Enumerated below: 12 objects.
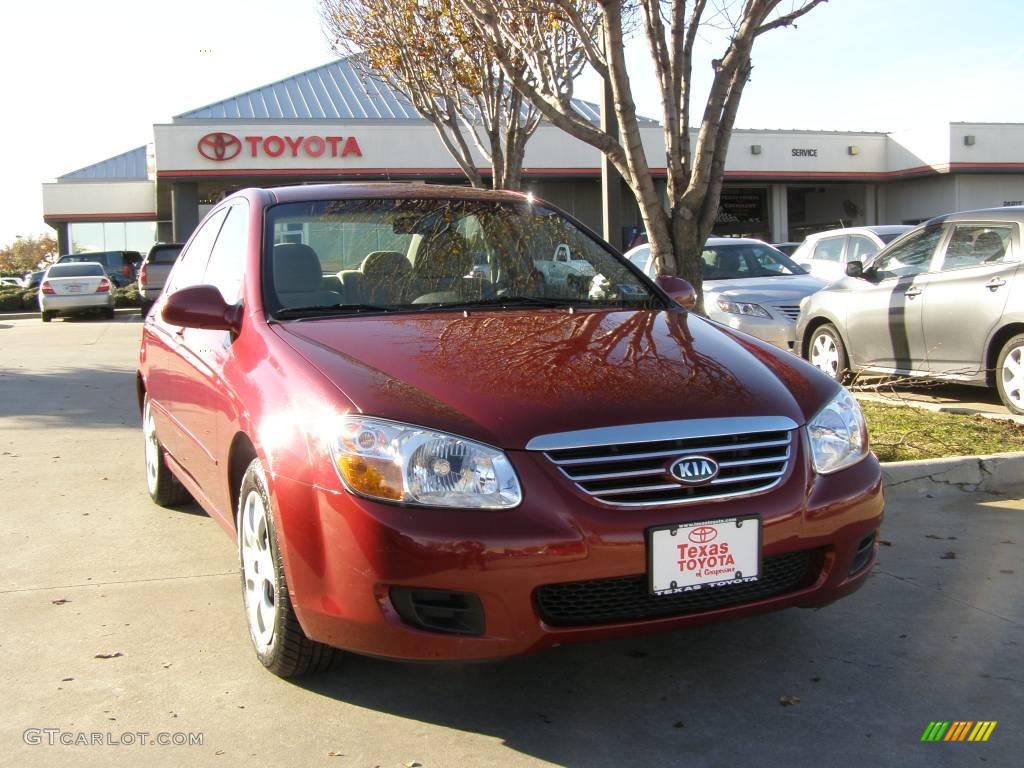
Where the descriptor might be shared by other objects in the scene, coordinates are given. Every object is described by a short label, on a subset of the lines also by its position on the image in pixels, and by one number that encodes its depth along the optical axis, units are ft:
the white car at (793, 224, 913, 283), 43.37
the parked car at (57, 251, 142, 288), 111.55
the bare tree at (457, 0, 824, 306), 23.95
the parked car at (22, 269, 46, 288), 119.85
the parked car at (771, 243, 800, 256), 69.83
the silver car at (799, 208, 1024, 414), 25.35
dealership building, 98.02
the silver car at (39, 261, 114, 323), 79.20
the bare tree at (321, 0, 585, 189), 48.24
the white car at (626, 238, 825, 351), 35.40
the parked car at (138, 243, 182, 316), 71.61
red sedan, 9.50
